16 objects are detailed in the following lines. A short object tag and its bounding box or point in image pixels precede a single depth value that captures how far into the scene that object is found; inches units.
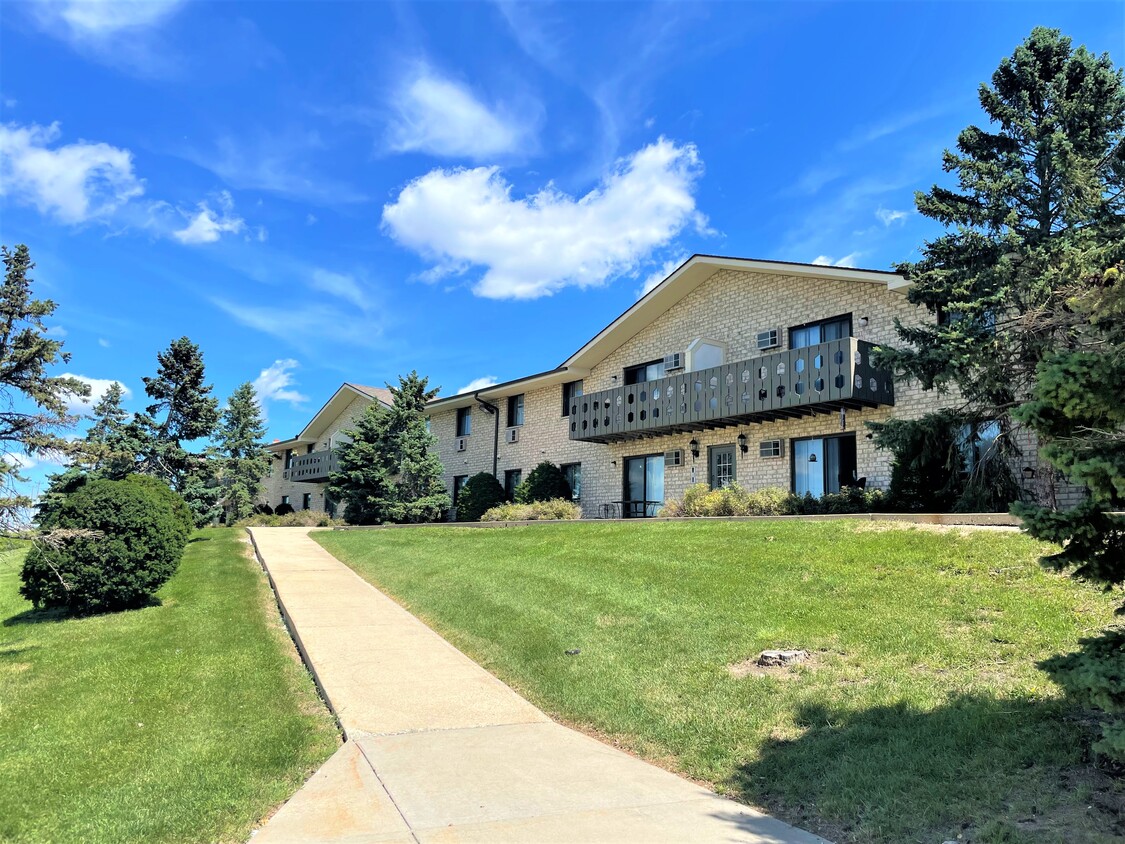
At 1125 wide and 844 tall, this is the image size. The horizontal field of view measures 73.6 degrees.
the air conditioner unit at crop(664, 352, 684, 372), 884.6
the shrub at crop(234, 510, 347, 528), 1256.8
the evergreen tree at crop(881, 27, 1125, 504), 500.1
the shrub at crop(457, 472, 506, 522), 1077.8
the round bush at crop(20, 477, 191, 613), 447.5
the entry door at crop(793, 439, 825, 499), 726.5
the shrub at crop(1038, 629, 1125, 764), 144.9
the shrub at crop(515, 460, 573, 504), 998.4
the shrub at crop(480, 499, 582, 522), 862.5
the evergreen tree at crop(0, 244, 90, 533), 536.1
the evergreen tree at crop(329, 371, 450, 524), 1095.0
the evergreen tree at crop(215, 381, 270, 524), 1453.0
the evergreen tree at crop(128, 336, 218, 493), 974.4
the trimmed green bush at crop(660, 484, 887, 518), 615.5
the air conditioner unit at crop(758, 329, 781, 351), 782.9
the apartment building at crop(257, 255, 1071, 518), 674.8
